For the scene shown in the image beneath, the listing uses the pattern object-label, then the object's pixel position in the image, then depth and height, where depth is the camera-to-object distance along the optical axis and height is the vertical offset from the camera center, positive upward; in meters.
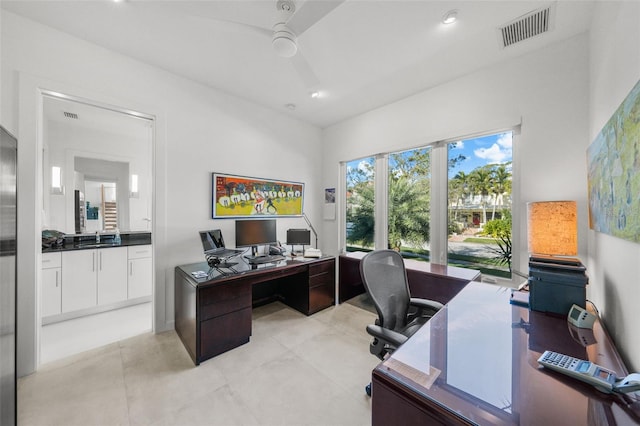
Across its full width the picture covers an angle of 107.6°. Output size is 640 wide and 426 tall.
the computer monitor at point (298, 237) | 3.38 -0.35
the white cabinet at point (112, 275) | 3.02 -0.82
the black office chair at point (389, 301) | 1.50 -0.65
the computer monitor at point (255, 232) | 2.92 -0.25
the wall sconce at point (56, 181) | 3.26 +0.44
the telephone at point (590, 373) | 0.73 -0.56
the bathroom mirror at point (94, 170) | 3.21 +0.65
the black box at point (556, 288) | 1.33 -0.44
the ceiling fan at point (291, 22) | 1.40 +1.25
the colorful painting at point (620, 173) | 0.91 +0.19
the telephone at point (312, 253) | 3.19 -0.55
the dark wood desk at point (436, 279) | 2.23 -0.65
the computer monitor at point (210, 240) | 2.48 -0.29
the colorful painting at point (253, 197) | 3.01 +0.23
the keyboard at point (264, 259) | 2.70 -0.56
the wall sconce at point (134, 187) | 3.88 +0.43
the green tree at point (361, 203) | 3.71 +0.16
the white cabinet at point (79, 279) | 2.79 -0.82
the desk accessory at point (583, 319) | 1.21 -0.55
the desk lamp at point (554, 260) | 1.34 -0.31
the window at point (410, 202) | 3.08 +0.16
